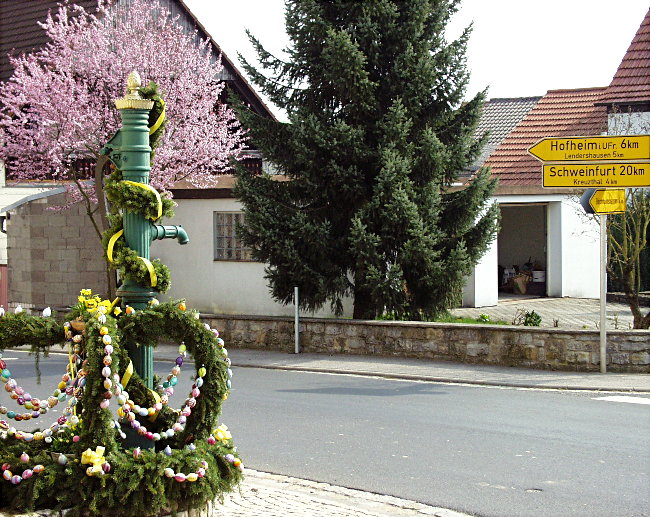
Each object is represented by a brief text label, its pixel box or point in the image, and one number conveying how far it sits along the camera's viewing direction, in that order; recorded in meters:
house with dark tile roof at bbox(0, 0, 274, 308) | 23.19
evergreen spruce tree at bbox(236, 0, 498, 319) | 16.89
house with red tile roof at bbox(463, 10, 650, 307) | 24.84
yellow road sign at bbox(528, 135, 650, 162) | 14.37
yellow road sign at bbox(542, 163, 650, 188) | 14.37
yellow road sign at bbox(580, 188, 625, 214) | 14.41
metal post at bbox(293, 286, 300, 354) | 17.28
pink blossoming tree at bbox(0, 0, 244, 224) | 21.50
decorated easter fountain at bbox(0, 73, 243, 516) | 5.99
